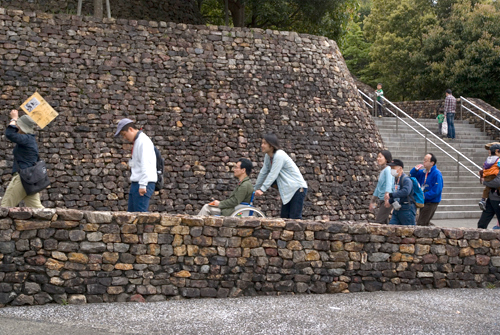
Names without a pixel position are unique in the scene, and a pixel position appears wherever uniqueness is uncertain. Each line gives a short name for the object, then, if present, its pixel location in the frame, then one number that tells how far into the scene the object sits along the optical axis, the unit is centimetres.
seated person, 812
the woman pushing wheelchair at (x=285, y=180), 816
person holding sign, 741
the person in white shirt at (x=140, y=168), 713
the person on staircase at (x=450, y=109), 1945
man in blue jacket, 957
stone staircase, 1544
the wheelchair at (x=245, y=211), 791
